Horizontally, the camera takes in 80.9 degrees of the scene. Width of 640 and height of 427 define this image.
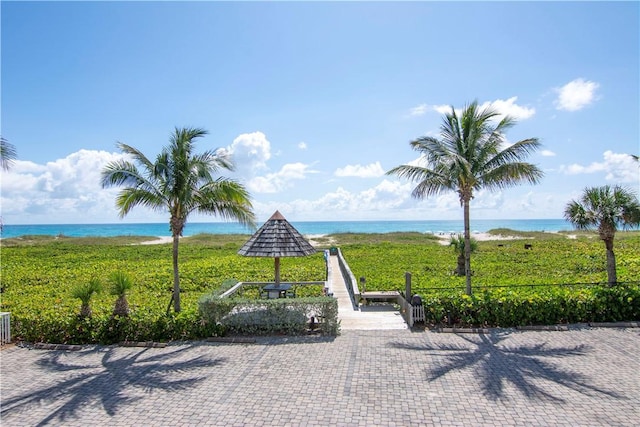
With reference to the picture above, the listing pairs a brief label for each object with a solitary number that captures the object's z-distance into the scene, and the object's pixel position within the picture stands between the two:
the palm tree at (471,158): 12.36
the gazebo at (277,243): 11.92
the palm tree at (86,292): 10.31
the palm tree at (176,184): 11.54
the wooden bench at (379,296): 13.98
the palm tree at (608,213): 12.59
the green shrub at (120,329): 10.05
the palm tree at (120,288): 10.20
